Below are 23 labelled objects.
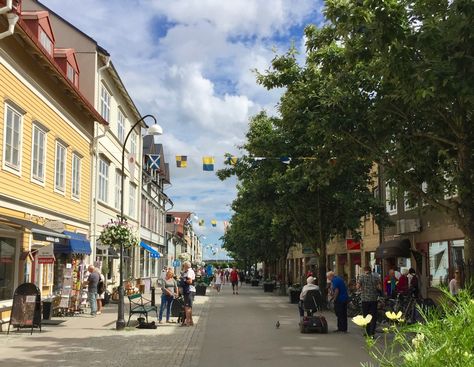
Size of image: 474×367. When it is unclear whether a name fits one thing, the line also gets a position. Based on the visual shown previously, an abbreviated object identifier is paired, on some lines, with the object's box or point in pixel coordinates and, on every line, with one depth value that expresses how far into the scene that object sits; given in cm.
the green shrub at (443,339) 282
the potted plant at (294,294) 2890
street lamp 1560
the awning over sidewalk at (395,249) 2292
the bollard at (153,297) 1888
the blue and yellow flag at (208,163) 2586
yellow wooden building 1519
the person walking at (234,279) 4148
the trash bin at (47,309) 1721
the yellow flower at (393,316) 361
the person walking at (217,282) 4318
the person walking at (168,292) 1772
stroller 1810
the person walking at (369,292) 1478
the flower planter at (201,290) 3722
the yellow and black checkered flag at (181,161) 2655
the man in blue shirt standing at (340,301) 1557
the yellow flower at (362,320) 344
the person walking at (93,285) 1936
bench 1606
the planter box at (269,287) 4441
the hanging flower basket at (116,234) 1886
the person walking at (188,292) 1716
